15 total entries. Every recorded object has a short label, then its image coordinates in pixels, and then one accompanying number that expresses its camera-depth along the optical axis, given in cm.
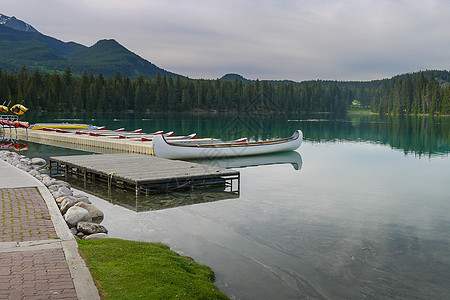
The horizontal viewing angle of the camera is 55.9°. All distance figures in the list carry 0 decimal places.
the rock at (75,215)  1230
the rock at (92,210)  1409
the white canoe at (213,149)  2909
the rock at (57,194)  1504
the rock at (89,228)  1195
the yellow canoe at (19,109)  4852
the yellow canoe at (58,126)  5526
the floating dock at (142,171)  1833
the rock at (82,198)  1558
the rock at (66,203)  1339
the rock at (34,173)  1958
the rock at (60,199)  1405
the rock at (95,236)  1141
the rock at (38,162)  2732
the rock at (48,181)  1768
